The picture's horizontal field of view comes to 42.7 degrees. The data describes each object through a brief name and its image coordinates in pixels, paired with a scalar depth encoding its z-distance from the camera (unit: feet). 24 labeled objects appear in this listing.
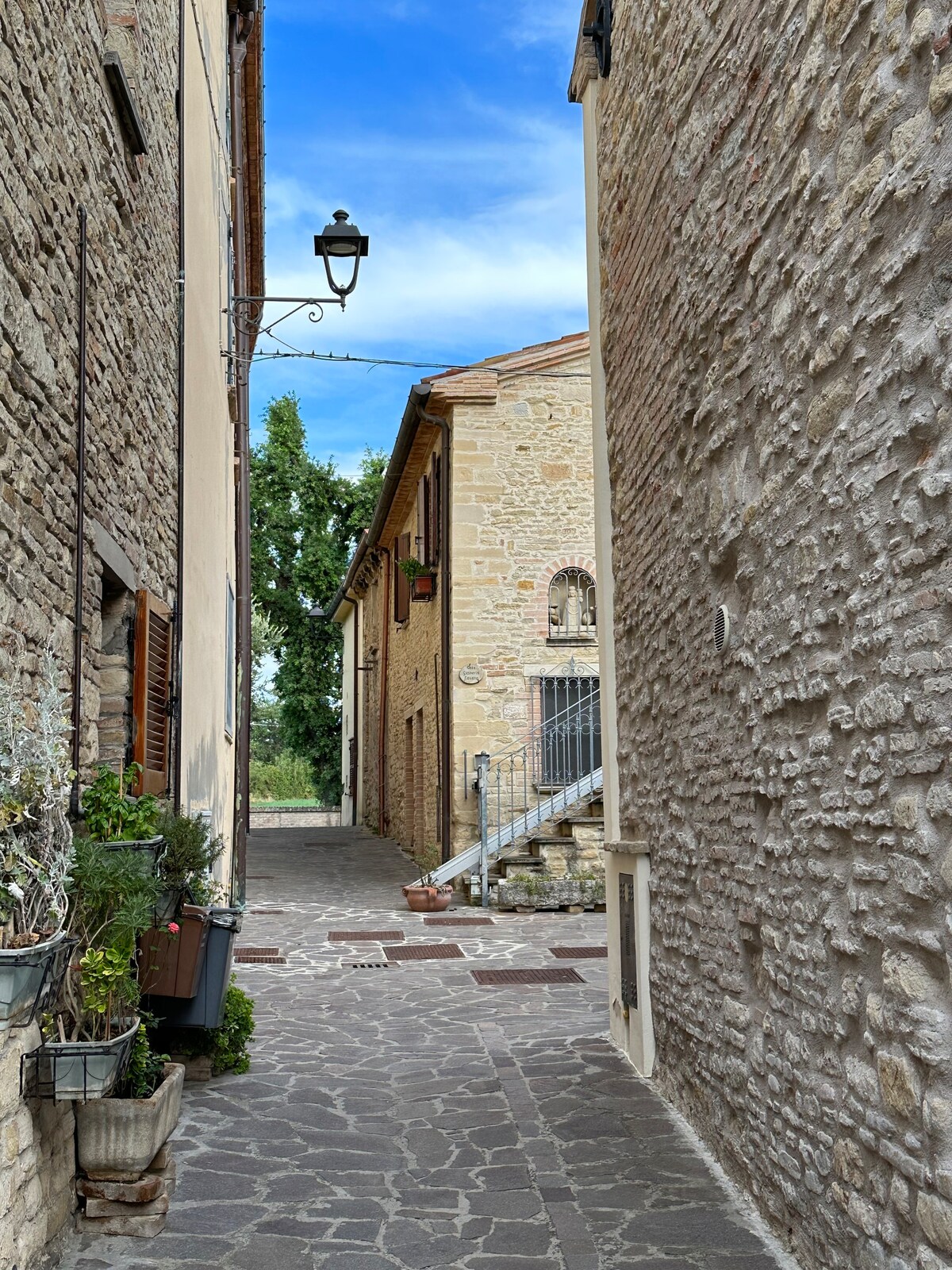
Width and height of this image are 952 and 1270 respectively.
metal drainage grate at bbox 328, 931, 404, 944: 34.63
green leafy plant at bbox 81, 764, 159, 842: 14.33
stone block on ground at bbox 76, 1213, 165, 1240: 12.35
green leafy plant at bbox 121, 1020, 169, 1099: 13.19
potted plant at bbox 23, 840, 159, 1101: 12.10
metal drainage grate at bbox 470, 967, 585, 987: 28.07
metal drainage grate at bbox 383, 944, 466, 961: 31.60
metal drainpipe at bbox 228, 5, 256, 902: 38.06
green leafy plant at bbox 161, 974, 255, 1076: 18.78
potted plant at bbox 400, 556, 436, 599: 50.75
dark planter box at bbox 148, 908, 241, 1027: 17.42
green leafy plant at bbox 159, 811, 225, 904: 17.16
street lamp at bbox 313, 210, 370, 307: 29.27
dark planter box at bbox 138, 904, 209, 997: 16.72
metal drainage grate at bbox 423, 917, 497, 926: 38.40
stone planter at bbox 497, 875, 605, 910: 41.11
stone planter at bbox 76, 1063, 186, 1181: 12.35
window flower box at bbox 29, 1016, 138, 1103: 10.84
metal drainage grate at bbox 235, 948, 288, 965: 30.71
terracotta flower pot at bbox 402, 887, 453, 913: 41.22
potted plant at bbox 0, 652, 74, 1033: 9.94
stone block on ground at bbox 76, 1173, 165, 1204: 12.43
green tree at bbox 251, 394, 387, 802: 99.09
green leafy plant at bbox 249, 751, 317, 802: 137.31
